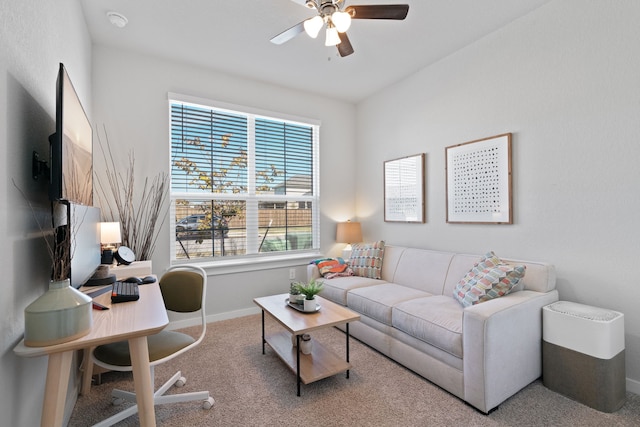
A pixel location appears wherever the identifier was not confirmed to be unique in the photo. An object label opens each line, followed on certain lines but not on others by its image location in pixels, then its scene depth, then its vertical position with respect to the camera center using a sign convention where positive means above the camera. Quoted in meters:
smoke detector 2.37 +1.62
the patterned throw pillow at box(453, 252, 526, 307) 2.06 -0.51
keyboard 1.55 -0.43
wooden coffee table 1.95 -0.93
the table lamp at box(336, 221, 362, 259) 3.99 -0.29
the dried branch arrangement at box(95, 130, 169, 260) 2.81 +0.12
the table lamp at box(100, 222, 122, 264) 2.37 -0.19
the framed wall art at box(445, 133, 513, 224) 2.57 +0.29
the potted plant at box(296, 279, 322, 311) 2.19 -0.61
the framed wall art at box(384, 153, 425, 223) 3.38 +0.28
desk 1.05 -0.47
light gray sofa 1.74 -0.80
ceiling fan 1.76 +1.24
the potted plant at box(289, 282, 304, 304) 2.29 -0.65
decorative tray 2.21 -0.73
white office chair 1.56 -0.75
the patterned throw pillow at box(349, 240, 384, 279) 3.32 -0.56
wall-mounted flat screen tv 1.24 +0.33
